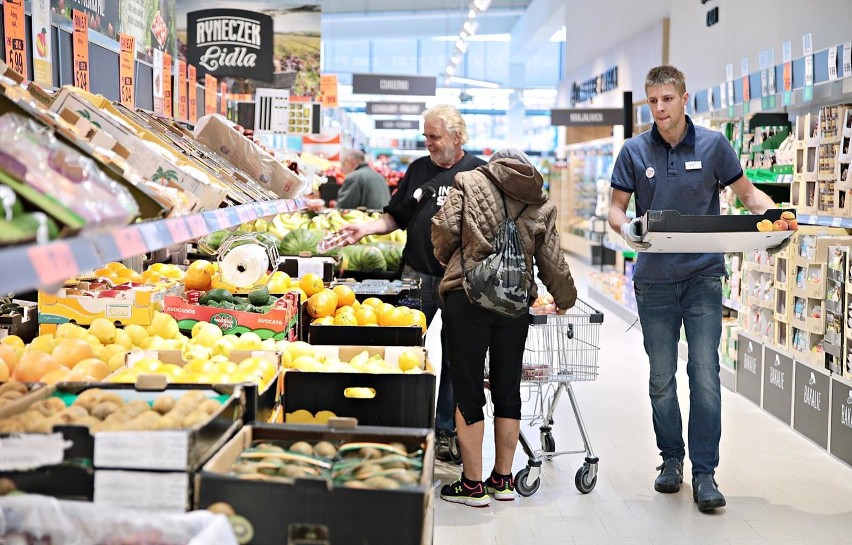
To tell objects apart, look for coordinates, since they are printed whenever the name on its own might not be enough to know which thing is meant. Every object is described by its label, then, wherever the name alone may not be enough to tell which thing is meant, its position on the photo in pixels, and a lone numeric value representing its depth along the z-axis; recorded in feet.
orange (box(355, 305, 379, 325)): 13.82
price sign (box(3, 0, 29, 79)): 11.06
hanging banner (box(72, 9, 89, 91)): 13.52
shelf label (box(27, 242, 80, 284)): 4.48
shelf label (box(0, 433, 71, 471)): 6.17
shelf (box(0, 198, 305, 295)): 4.29
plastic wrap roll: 13.89
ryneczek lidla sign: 25.14
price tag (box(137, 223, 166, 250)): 6.10
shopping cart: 14.99
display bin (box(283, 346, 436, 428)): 9.73
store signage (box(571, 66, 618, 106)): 47.55
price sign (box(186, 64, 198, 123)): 20.10
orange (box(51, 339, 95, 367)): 9.39
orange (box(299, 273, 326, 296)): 15.46
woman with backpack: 13.32
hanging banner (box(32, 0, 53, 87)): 11.96
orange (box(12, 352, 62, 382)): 8.62
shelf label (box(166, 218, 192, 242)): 6.70
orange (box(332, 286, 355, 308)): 15.03
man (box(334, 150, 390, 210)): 35.01
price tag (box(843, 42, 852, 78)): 16.98
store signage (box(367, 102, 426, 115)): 64.54
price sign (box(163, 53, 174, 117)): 18.02
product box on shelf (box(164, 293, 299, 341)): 12.34
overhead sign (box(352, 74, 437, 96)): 55.57
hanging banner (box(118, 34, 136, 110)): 15.69
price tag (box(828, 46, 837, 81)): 17.61
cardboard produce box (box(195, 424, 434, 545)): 6.16
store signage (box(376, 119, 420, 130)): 85.92
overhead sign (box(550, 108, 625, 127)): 41.11
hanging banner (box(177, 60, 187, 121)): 19.20
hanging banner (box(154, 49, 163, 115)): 17.52
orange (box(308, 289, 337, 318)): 14.26
